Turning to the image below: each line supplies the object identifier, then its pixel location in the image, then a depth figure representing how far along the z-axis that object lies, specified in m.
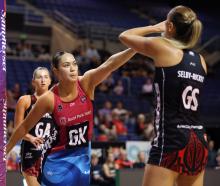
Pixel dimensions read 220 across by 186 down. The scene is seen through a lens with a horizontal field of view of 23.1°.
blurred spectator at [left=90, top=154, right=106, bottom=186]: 10.95
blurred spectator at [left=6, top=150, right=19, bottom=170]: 10.26
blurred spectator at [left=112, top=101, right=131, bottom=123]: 14.24
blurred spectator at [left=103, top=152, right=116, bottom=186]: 10.84
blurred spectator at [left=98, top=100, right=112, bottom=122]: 13.52
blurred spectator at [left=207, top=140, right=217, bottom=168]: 12.66
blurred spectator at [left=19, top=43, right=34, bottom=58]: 17.40
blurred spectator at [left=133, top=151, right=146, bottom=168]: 11.34
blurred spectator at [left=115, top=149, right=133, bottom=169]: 11.34
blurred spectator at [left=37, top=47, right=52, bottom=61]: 17.30
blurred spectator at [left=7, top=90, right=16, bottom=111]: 13.14
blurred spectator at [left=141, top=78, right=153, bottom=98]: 16.61
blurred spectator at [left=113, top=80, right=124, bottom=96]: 16.14
